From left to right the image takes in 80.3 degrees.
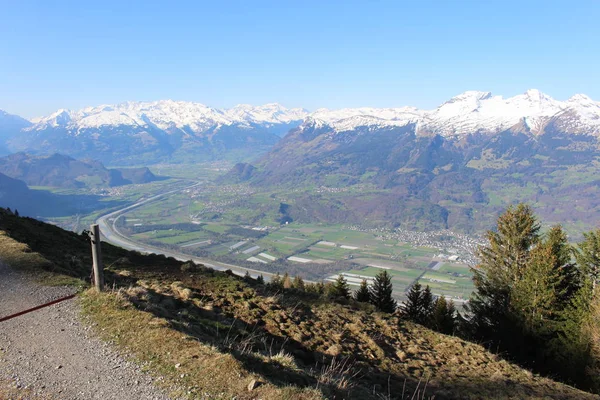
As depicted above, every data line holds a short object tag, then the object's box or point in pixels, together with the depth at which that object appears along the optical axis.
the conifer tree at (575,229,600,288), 20.39
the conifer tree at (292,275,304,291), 37.99
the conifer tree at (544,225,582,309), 20.58
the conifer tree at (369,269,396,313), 32.19
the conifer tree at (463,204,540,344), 22.81
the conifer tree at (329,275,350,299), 31.17
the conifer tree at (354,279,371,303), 31.72
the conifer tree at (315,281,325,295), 33.46
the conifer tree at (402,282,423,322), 30.53
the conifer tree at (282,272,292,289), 37.88
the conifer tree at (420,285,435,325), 31.12
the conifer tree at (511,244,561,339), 19.83
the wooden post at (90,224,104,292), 10.04
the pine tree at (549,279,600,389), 17.44
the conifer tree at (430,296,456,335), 25.27
